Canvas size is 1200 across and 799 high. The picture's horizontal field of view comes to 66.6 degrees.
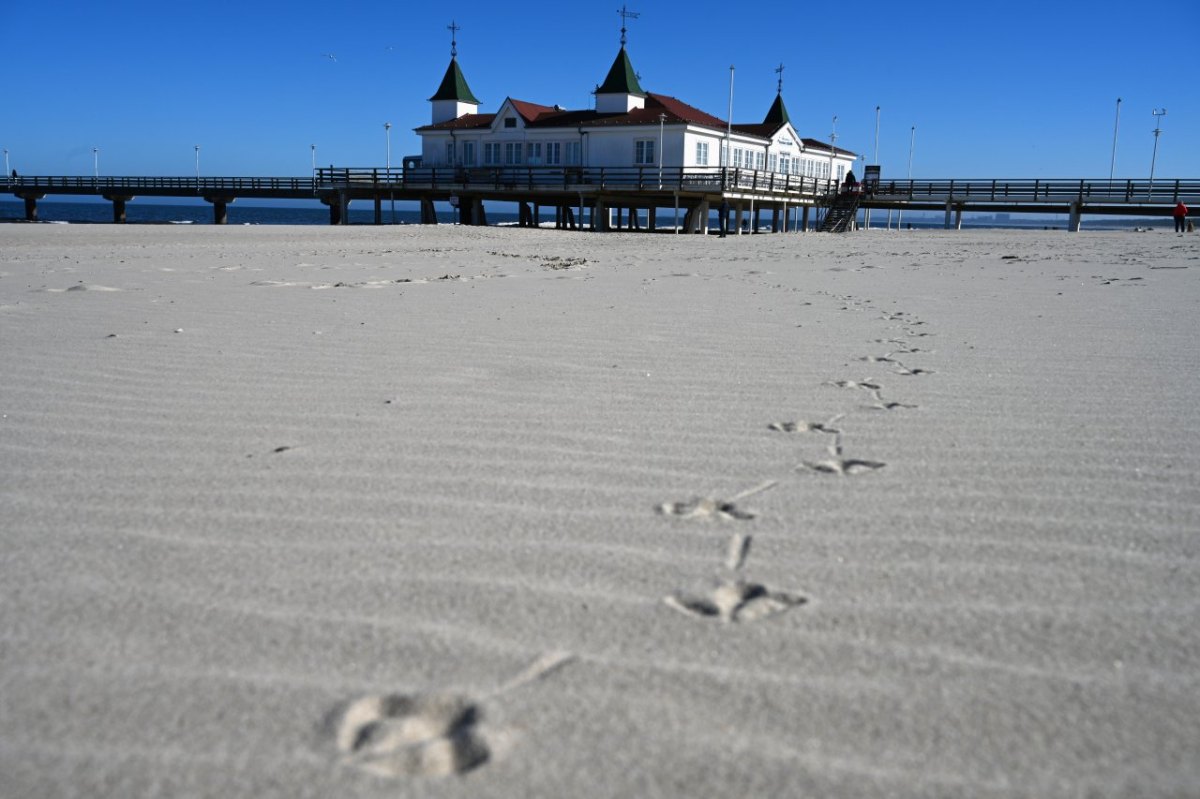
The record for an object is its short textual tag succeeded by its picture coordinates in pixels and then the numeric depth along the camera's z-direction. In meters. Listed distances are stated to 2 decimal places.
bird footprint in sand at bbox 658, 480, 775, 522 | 2.40
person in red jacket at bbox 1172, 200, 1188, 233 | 25.95
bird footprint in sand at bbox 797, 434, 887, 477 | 2.80
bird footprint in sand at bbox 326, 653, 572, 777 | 1.38
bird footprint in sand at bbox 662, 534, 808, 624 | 1.86
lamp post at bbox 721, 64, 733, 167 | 35.66
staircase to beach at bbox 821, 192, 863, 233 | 33.78
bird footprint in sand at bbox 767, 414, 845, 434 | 3.30
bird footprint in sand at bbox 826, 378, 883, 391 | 4.05
